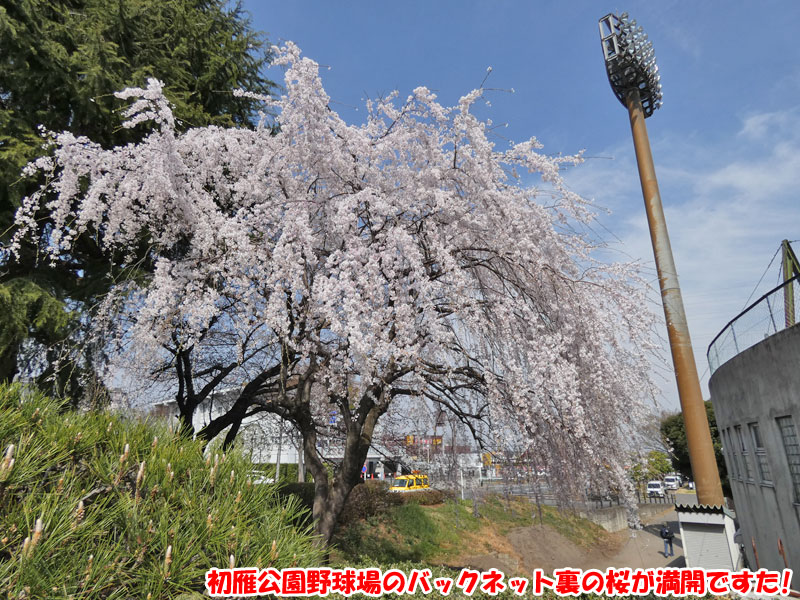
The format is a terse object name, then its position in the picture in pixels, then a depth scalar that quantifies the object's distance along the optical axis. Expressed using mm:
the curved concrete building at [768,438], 7328
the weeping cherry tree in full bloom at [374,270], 5859
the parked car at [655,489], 38031
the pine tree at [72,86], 6957
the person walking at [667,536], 17442
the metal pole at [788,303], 7609
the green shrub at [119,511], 2195
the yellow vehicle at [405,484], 20281
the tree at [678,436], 27597
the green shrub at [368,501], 15070
